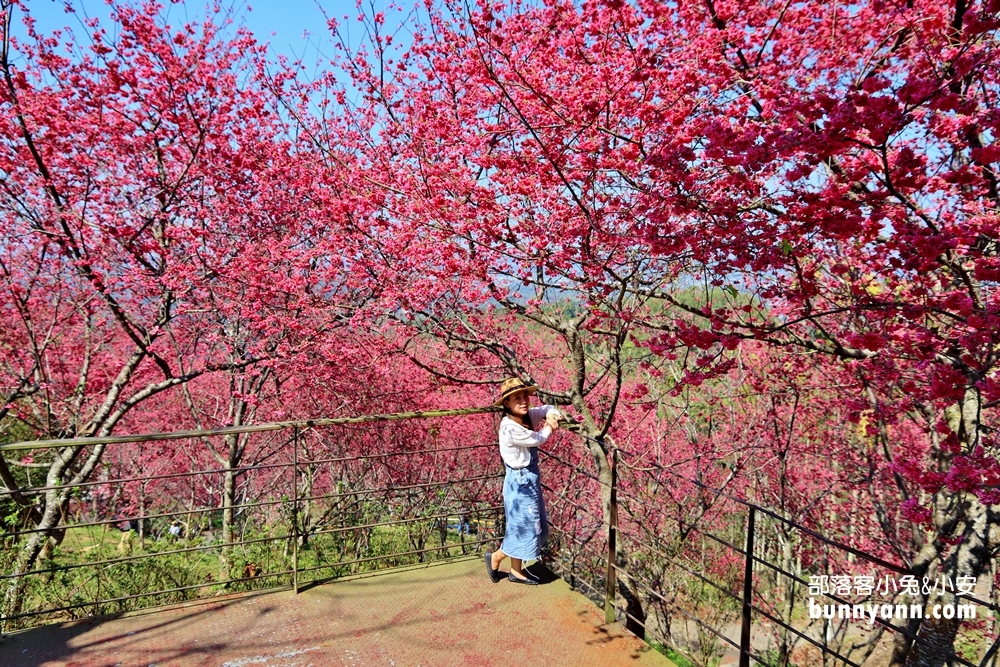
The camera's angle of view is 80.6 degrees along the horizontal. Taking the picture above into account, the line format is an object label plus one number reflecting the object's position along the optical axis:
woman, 4.38
